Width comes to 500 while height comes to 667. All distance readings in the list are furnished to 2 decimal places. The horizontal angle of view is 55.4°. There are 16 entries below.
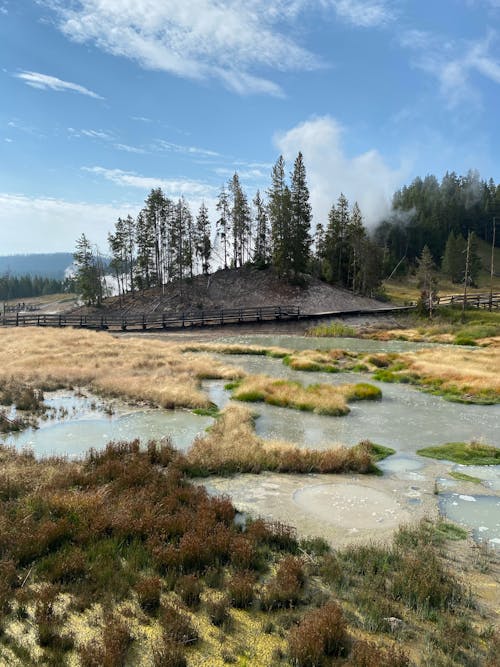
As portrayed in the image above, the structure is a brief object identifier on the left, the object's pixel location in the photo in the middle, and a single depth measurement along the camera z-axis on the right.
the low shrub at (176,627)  6.61
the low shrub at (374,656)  6.03
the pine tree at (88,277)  89.12
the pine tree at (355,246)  84.40
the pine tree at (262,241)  92.44
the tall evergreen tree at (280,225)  80.62
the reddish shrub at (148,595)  7.36
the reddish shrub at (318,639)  6.24
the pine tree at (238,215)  91.19
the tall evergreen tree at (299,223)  80.75
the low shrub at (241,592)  7.56
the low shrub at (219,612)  7.11
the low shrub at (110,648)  6.05
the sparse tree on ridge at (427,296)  68.88
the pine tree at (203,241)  91.75
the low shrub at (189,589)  7.53
